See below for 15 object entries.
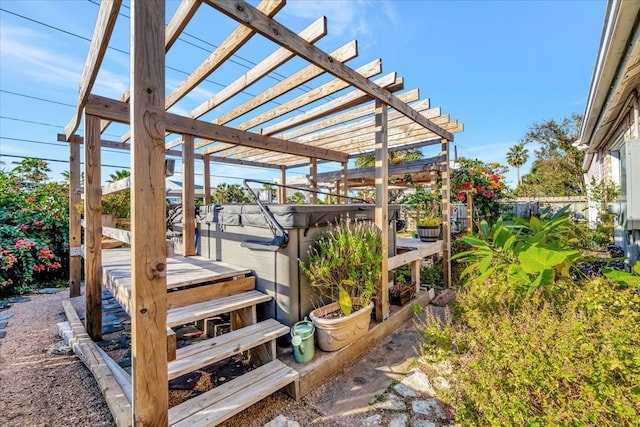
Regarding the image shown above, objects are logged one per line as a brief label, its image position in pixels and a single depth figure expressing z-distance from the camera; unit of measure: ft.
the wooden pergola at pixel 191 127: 4.43
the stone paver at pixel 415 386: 6.85
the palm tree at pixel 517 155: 77.25
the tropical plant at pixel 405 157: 44.01
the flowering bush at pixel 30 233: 15.15
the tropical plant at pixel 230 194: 46.24
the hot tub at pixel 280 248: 8.38
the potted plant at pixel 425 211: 16.07
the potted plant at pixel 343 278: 8.05
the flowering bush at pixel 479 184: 19.80
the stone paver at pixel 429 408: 6.11
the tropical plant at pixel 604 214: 16.74
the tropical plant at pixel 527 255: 7.37
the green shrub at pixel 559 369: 4.06
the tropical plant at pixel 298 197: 34.31
